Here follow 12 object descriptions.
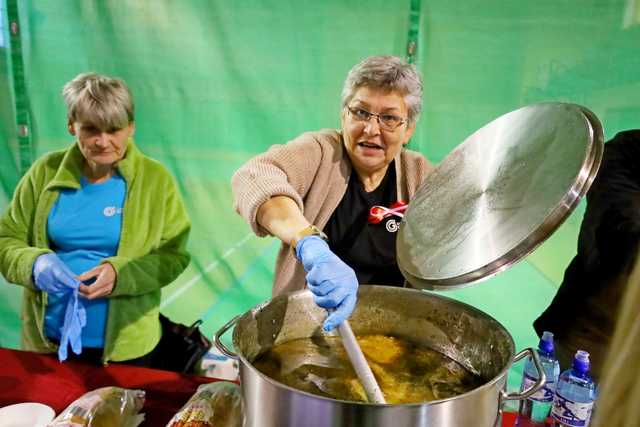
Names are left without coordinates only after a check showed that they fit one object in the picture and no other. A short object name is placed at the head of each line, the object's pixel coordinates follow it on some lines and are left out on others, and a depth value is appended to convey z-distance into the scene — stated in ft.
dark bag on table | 6.55
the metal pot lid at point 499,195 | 2.65
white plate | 3.26
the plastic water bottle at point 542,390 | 3.67
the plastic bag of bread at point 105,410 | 3.08
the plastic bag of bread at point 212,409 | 3.02
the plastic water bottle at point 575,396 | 3.31
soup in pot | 2.89
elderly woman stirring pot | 4.32
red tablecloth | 3.63
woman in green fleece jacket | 5.12
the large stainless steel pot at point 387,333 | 1.87
